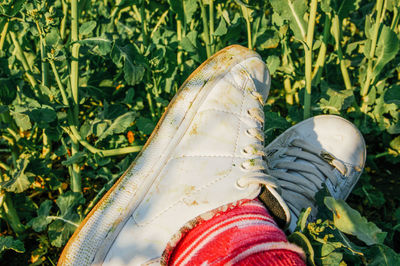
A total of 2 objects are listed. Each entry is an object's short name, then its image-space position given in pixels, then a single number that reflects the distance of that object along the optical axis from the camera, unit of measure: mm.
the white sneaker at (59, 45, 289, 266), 544
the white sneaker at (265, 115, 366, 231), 676
